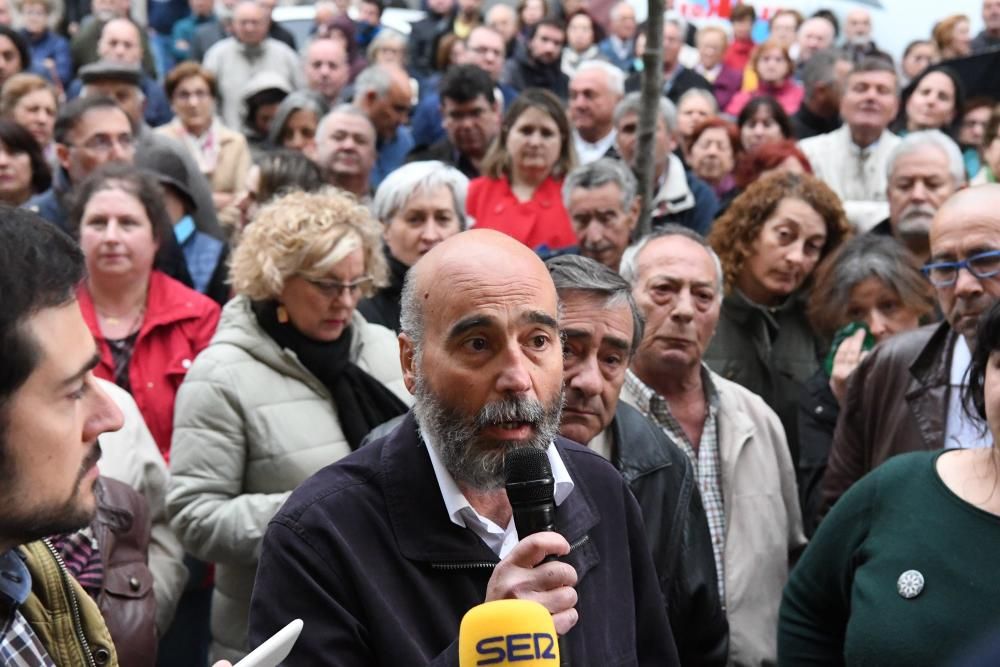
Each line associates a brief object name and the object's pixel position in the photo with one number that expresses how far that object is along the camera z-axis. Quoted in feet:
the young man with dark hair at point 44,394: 7.39
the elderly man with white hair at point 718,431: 15.02
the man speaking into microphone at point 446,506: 8.93
